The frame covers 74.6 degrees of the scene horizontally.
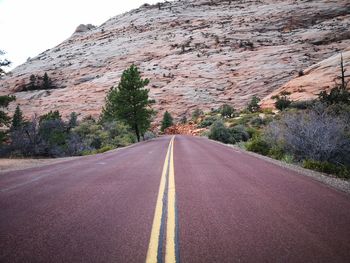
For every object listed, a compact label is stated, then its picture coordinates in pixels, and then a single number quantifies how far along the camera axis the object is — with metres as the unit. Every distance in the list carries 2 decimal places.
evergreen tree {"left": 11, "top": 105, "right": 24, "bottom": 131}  39.23
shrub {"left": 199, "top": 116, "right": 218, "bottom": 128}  38.00
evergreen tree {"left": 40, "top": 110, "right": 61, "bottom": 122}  31.43
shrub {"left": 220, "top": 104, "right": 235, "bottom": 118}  39.09
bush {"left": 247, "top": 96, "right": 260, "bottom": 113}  37.46
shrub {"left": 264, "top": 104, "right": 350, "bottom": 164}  8.59
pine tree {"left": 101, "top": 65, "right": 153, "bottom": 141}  29.27
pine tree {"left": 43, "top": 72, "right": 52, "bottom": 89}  66.31
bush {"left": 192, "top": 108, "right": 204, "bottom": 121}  47.31
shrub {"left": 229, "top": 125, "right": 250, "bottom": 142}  21.98
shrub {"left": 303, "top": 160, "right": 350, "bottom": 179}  7.40
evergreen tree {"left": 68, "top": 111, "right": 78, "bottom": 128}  27.57
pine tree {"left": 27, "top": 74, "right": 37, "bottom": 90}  67.12
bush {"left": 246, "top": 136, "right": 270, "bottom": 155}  13.13
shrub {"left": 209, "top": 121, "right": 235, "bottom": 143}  22.81
